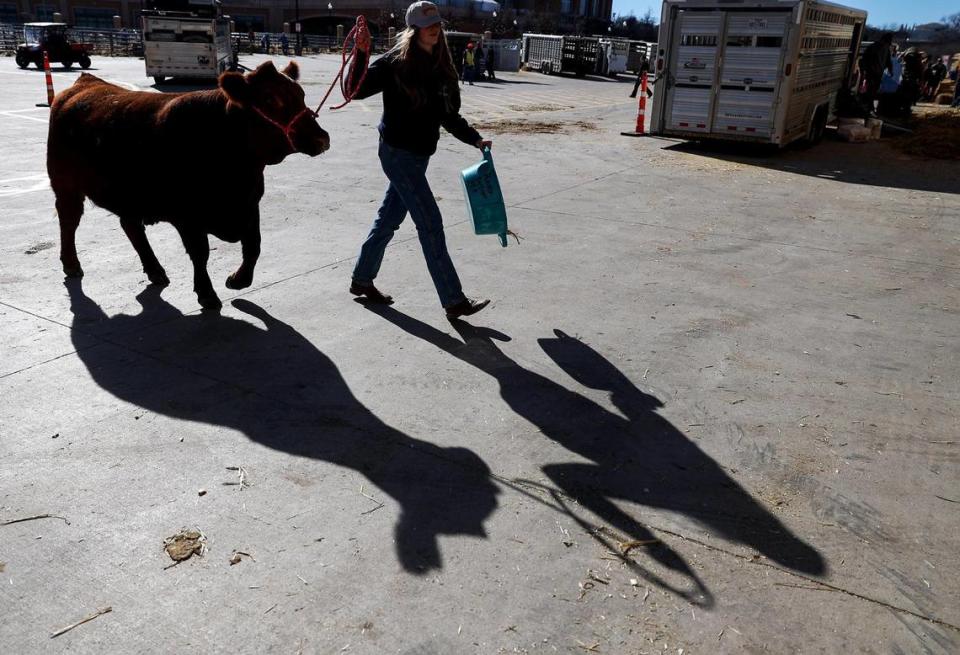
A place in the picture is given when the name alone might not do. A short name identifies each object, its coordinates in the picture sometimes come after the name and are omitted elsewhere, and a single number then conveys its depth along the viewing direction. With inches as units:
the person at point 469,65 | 1239.5
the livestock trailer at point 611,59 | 1608.0
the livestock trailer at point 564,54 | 1565.0
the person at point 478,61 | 1278.3
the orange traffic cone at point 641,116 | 597.6
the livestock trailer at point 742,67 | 477.7
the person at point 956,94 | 909.2
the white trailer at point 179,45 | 855.1
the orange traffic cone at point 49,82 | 566.1
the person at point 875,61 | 655.1
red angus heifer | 184.1
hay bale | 535.6
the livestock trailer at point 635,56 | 1755.7
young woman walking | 174.4
